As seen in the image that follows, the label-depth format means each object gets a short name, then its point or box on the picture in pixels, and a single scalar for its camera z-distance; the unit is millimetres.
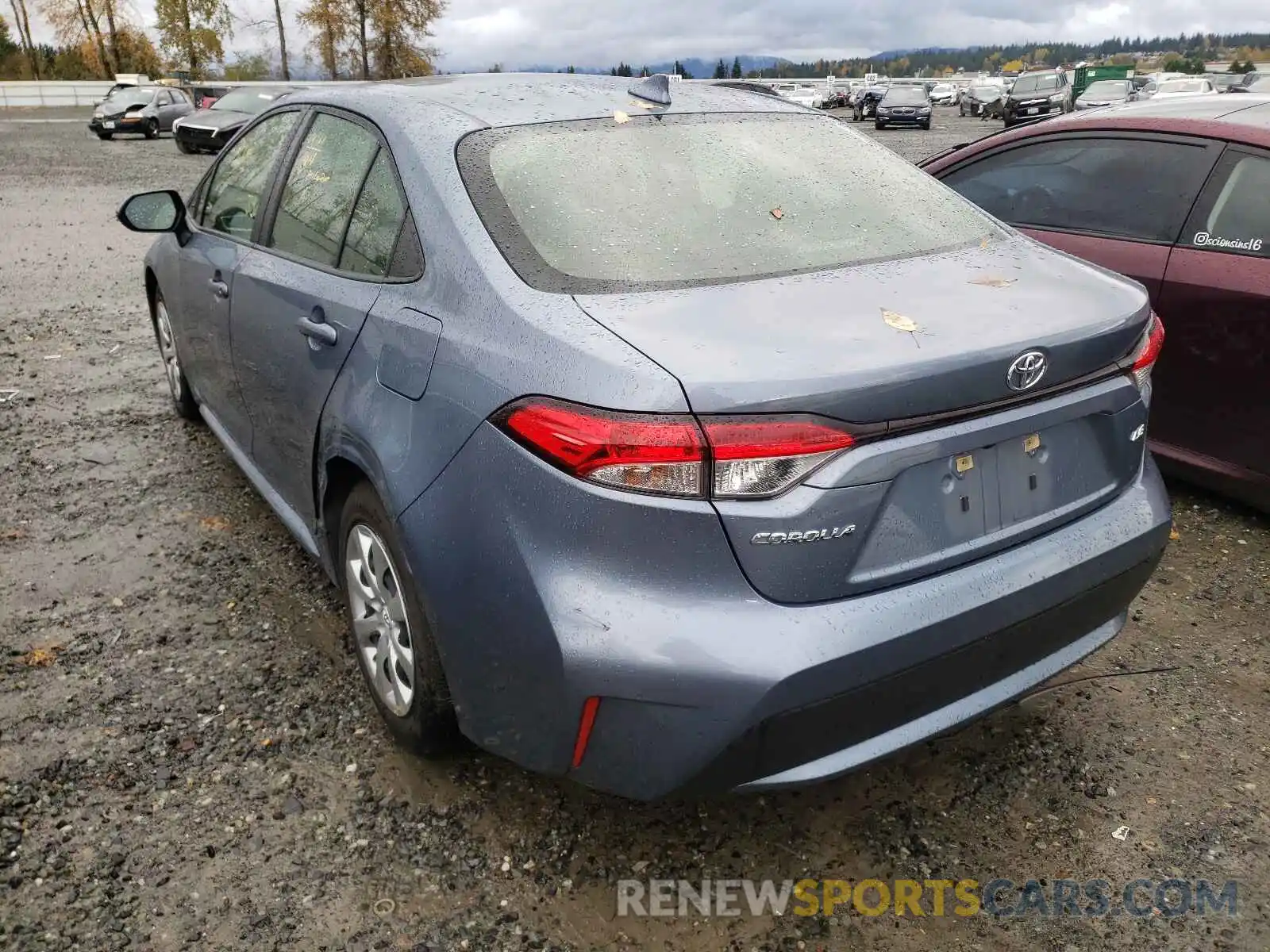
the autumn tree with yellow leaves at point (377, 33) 52469
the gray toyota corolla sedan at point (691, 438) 1890
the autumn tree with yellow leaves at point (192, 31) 59469
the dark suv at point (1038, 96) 35219
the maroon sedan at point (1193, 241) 3779
